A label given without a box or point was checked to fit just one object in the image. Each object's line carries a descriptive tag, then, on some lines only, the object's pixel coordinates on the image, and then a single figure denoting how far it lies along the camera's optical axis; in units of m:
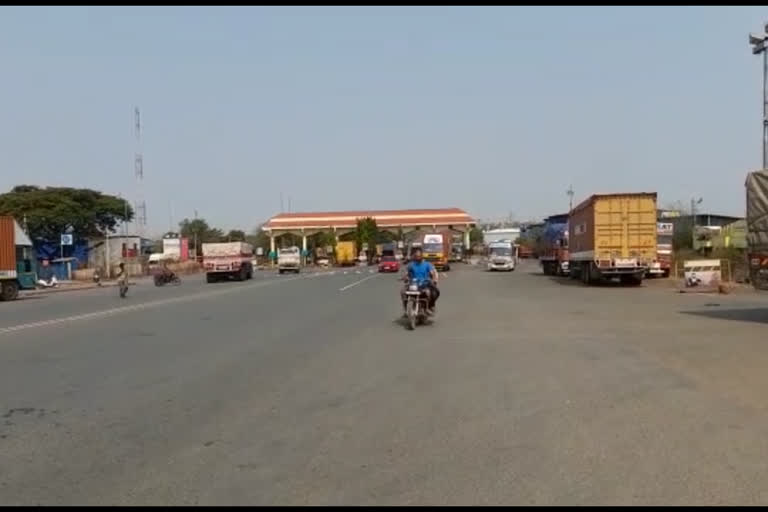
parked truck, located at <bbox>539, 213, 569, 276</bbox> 43.47
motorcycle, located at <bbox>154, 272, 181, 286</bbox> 46.03
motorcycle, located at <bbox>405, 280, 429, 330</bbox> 16.12
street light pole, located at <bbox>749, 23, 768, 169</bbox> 29.11
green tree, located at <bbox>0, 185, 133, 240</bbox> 81.19
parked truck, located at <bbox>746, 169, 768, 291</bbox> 16.69
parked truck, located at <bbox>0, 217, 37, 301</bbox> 35.59
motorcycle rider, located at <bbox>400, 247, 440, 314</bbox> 16.75
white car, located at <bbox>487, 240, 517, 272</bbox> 57.00
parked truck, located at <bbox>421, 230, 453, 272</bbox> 57.09
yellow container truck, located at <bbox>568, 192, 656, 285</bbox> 30.67
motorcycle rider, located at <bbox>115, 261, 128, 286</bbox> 32.22
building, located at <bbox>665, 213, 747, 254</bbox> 47.22
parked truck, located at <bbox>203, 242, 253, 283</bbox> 48.47
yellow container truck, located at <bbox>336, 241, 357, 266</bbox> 87.99
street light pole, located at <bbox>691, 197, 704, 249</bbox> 59.64
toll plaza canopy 108.94
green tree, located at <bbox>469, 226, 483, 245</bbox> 137.75
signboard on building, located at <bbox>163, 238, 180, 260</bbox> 90.12
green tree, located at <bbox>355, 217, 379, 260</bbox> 101.53
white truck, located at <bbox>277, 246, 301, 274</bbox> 65.56
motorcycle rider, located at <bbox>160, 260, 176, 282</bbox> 46.44
